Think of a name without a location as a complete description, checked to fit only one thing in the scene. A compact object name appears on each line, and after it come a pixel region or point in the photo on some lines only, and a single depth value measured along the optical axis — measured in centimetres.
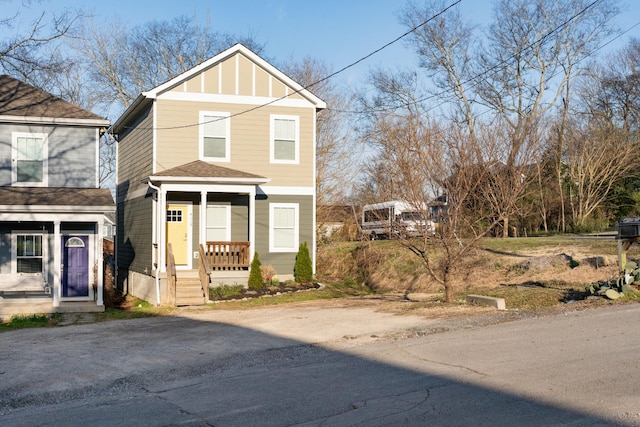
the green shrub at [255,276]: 2148
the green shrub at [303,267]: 2289
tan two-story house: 2184
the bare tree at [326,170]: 3953
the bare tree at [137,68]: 4469
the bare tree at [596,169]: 3566
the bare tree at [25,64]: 2244
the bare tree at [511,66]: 4275
